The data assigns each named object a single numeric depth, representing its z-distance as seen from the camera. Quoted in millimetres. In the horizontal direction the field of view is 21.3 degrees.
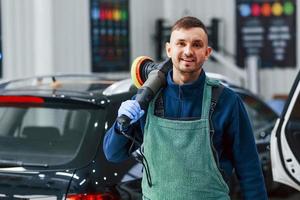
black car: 4024
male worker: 3242
